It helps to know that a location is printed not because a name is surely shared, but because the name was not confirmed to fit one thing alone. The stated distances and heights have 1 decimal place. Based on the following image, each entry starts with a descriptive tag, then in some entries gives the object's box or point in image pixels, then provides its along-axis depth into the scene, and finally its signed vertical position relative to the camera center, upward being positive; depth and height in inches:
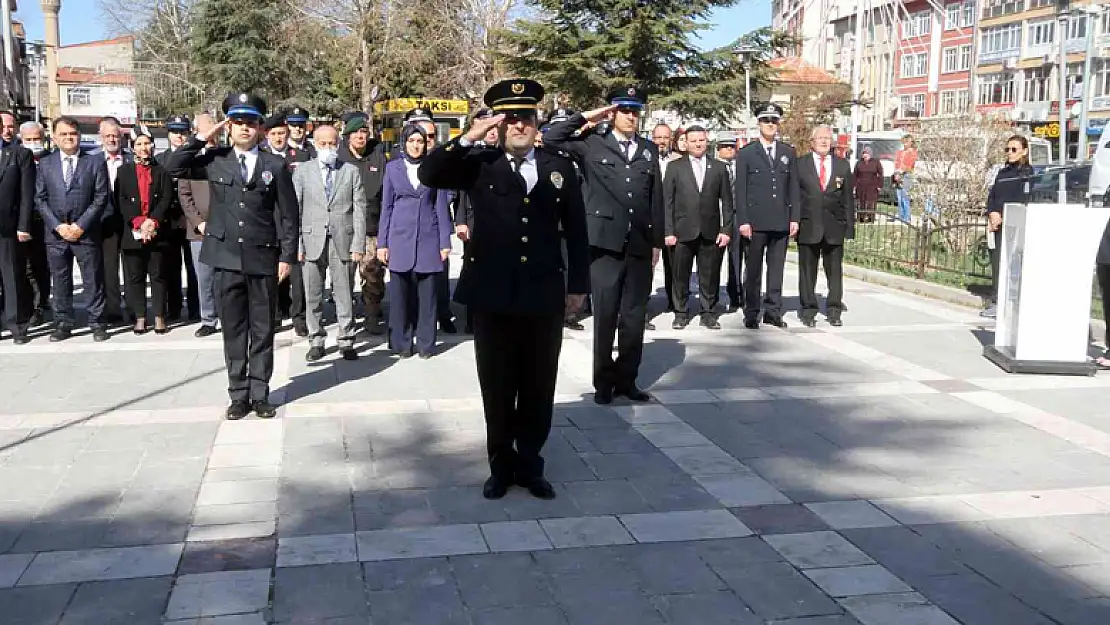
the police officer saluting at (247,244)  289.1 -14.2
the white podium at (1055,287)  352.2 -29.1
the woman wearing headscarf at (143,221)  431.5 -12.4
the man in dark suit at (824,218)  444.8 -9.7
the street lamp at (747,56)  985.9 +133.3
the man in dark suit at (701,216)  452.1 -9.5
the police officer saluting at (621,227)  305.7 -9.5
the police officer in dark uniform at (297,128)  449.4 +25.1
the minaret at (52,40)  3590.1 +512.1
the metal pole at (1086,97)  839.1 +77.4
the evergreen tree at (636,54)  1203.2 +150.8
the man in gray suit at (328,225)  382.9 -12.0
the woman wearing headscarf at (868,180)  986.7 +12.1
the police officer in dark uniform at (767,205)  443.2 -4.9
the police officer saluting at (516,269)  216.4 -15.3
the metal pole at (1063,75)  776.9 +84.8
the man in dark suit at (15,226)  409.4 -14.0
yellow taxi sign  1439.5 +109.6
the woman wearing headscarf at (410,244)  384.2 -18.2
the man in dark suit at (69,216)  414.3 -10.2
